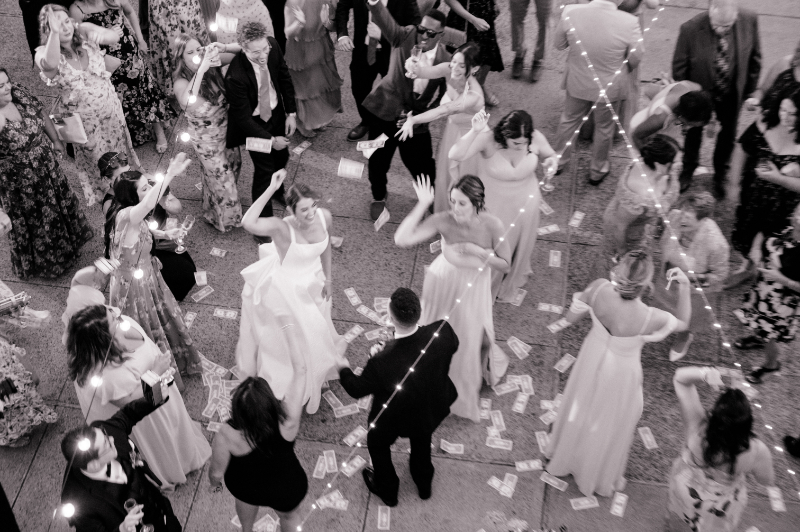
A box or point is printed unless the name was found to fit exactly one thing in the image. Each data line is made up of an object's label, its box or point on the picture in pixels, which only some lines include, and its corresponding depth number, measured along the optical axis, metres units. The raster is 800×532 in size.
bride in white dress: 4.63
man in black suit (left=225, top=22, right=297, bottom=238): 5.38
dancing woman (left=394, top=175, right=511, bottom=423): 4.66
